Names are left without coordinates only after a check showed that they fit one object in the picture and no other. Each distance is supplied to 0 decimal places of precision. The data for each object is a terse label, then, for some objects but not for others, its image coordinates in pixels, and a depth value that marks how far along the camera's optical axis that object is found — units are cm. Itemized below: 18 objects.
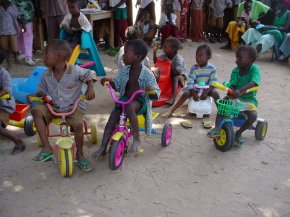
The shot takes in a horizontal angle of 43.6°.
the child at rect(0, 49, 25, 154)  378
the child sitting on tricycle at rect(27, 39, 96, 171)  344
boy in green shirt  388
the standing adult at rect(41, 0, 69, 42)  700
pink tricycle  337
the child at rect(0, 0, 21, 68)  651
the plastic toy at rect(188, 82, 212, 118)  484
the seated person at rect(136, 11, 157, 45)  862
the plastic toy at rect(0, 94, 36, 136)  416
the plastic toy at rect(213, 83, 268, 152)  375
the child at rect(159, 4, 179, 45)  885
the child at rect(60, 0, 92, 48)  583
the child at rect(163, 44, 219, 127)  467
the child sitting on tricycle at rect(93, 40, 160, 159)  357
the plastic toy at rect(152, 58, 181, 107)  529
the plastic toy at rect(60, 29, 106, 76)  545
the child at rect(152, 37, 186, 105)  518
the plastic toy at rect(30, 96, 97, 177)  325
